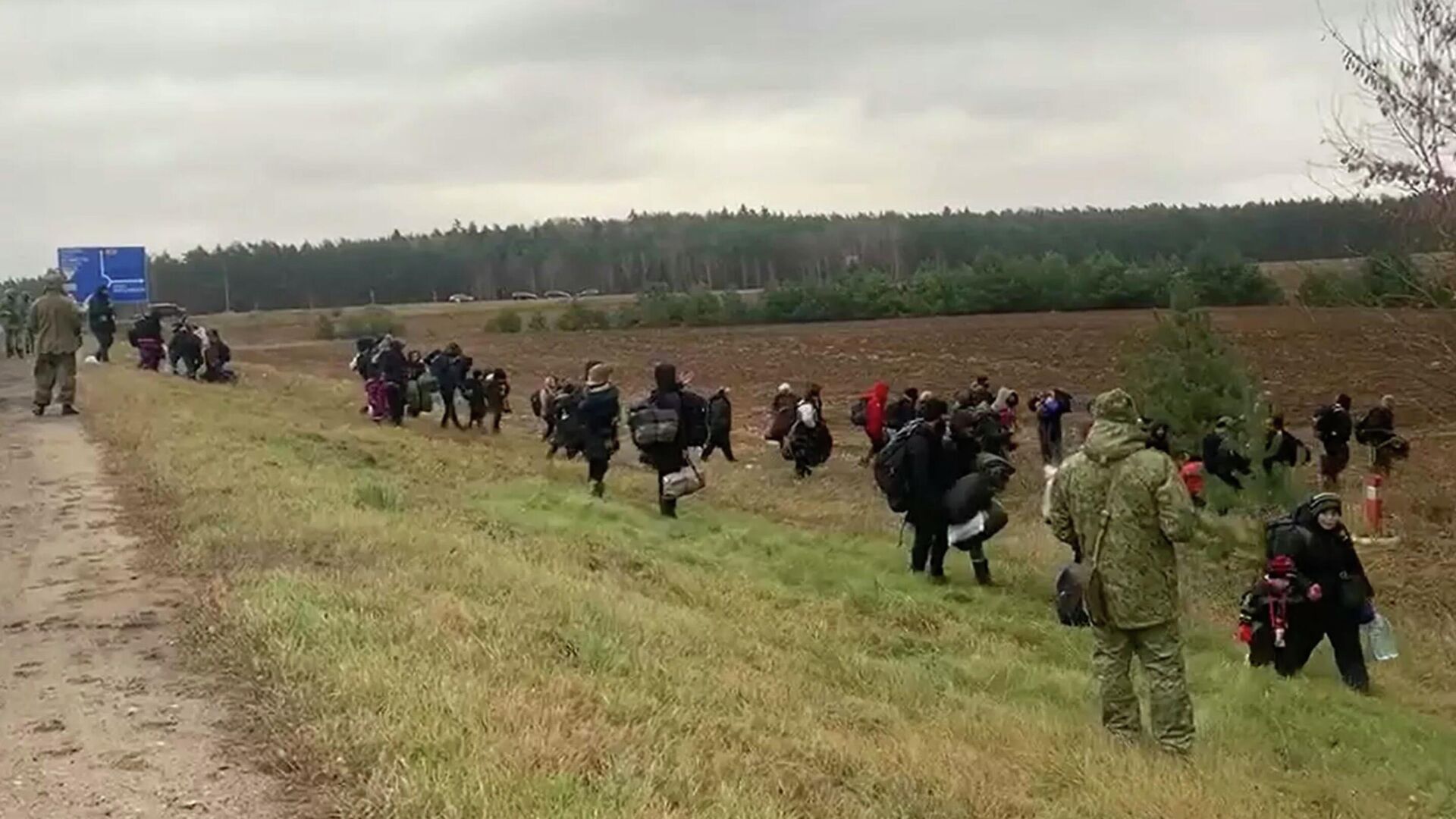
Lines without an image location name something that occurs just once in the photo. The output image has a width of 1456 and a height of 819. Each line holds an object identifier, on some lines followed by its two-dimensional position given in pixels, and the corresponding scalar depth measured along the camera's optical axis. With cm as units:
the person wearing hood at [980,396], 2092
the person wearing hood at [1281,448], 1853
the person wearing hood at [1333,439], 2292
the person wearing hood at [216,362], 2938
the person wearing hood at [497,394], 2662
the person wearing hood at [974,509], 1307
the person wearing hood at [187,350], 2911
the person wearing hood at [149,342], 2938
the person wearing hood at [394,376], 2511
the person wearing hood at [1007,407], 2138
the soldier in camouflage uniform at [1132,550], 767
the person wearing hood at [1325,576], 1046
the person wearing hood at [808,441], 2358
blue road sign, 4688
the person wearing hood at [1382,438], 2359
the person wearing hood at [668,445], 1507
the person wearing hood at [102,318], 2920
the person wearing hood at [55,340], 1856
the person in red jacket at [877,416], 2242
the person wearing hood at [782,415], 2469
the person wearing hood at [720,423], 2470
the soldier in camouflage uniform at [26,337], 3028
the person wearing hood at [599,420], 1606
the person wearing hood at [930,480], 1309
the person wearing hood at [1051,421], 2392
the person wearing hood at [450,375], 2597
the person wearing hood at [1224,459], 1841
